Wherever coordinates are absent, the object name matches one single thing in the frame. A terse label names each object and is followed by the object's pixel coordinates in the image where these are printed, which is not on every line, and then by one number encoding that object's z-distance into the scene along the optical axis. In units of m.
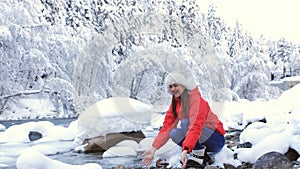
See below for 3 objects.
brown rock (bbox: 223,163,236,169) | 3.96
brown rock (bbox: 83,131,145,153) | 6.16
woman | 3.59
